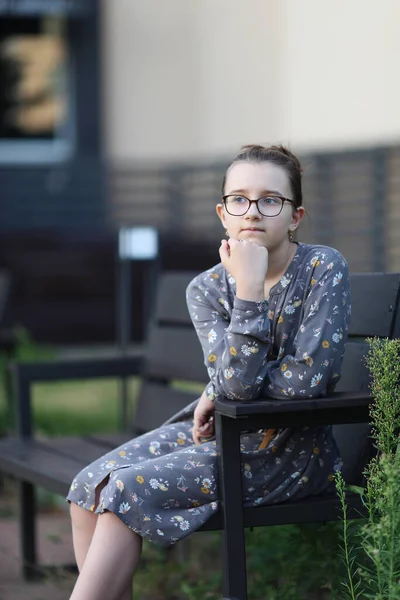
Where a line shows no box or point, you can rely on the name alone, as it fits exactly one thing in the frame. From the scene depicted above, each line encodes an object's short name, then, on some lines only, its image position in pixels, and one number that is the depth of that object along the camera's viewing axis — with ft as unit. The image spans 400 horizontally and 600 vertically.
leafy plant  16.17
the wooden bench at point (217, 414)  18.63
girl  18.28
